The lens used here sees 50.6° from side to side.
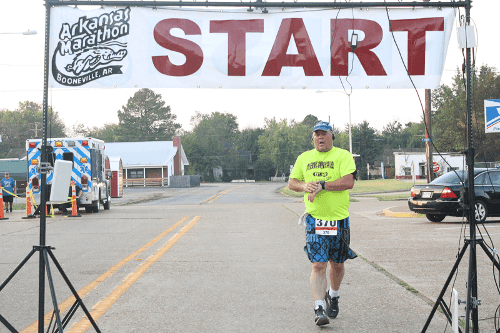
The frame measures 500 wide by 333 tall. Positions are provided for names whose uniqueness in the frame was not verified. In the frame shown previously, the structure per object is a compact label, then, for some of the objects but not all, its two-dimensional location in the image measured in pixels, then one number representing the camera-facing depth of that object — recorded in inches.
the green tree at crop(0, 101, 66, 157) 3715.6
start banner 237.3
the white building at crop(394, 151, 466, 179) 3425.2
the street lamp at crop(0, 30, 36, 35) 906.3
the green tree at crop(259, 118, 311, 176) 4475.9
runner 204.7
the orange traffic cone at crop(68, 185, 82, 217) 778.1
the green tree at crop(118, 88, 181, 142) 4544.8
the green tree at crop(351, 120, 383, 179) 3961.6
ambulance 797.2
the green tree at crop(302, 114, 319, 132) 5886.3
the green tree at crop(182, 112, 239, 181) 4303.6
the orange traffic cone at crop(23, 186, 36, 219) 771.4
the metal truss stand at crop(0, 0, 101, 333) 162.9
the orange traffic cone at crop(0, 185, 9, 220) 761.3
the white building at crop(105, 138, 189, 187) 2938.0
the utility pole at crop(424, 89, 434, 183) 891.6
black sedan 598.9
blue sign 553.3
